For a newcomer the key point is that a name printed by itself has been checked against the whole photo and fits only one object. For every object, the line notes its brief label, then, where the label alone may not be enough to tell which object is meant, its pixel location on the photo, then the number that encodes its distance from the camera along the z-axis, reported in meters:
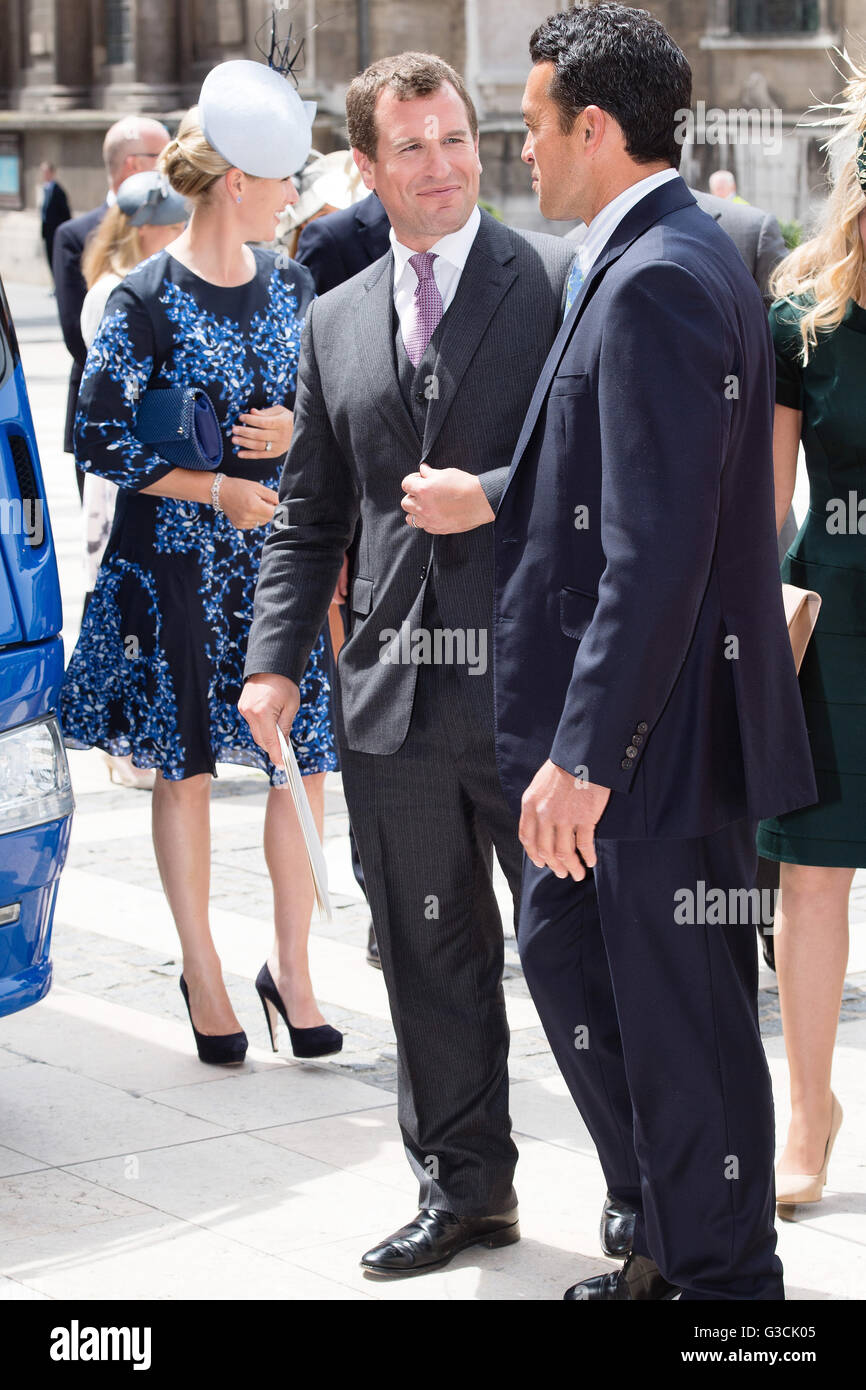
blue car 4.07
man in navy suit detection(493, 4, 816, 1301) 2.96
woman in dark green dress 3.95
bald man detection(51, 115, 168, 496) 8.38
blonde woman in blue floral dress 4.82
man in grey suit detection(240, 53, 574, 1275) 3.63
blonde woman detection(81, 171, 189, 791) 7.00
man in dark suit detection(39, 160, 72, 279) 16.59
